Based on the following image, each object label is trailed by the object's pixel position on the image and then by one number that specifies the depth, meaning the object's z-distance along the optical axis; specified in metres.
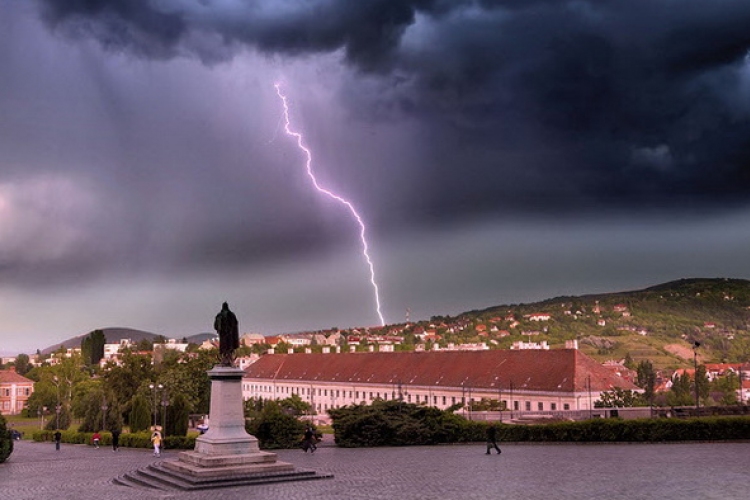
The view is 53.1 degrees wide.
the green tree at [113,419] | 57.09
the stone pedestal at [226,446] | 21.91
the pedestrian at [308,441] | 33.00
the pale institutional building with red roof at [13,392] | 142.50
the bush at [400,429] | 35.59
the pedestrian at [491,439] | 29.45
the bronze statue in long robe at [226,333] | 25.17
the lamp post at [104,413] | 54.86
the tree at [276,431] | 36.84
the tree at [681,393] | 87.72
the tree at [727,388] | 100.30
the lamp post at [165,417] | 43.41
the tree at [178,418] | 46.19
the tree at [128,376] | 84.75
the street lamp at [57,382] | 94.36
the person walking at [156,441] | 33.16
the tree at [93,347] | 180.25
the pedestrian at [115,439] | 40.03
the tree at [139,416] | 49.87
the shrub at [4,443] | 32.22
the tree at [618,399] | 65.19
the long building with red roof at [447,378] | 73.25
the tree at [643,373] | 105.22
